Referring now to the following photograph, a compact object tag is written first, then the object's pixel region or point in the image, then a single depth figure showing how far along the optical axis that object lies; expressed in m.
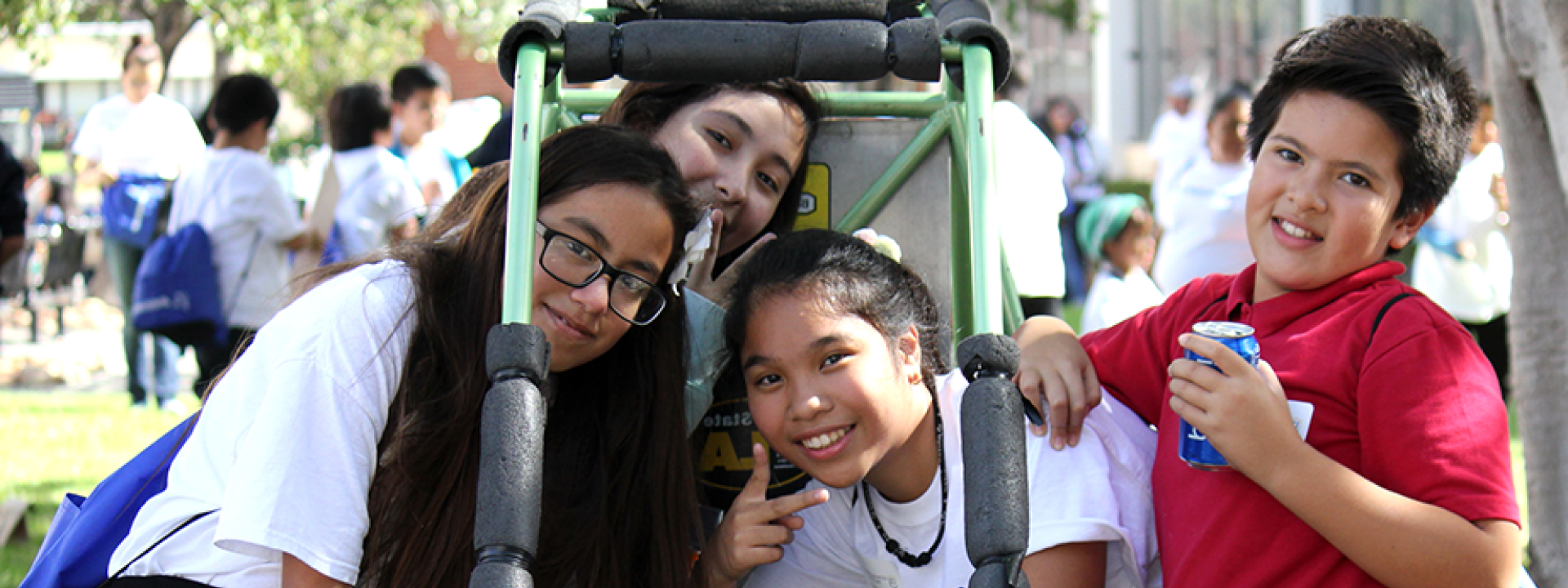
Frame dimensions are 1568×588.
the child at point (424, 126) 6.59
